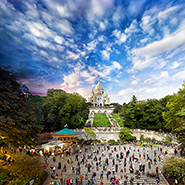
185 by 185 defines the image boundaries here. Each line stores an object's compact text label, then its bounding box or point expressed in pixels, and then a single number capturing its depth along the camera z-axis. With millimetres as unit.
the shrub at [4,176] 11055
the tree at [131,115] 34869
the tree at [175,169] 12384
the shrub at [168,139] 25328
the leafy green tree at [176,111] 18673
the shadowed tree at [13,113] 11117
